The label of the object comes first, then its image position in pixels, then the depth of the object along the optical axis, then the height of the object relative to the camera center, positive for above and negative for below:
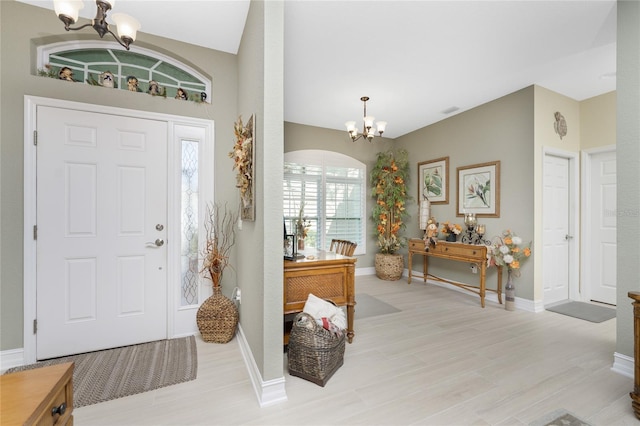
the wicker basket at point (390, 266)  5.32 -1.06
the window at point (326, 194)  5.21 +0.38
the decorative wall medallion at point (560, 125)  3.83 +1.28
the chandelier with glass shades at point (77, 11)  1.73 +1.31
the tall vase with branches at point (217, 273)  2.67 -0.64
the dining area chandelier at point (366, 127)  3.85 +1.27
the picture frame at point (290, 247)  2.54 -0.32
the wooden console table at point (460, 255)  3.87 -0.66
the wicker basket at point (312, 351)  2.04 -1.07
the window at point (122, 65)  2.54 +1.49
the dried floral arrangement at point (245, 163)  2.15 +0.42
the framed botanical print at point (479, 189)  4.12 +0.39
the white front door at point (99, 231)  2.38 -0.18
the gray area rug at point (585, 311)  3.43 -1.30
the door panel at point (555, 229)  3.86 -0.21
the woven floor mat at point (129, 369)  1.96 -1.29
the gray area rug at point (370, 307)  3.51 -1.31
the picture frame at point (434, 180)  4.94 +0.64
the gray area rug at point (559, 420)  1.68 -1.30
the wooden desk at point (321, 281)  2.39 -0.63
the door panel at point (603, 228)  3.86 -0.21
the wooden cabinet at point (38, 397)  0.77 -0.59
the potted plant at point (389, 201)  5.55 +0.26
